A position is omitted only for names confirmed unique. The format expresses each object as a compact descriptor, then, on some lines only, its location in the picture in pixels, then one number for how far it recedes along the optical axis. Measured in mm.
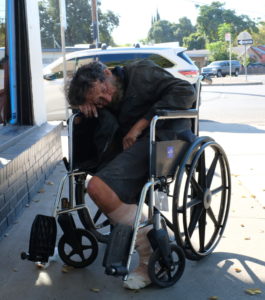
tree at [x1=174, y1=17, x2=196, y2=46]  109438
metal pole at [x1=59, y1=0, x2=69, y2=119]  8797
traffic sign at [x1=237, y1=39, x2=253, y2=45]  33500
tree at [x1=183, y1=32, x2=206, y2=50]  90450
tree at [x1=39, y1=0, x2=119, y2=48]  46094
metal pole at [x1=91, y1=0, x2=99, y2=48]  24236
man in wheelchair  3213
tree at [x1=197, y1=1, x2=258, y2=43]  91625
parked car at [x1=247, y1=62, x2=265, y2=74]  55762
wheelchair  3075
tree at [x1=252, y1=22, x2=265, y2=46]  86125
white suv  11992
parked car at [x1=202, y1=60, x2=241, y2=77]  45375
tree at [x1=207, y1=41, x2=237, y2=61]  59997
